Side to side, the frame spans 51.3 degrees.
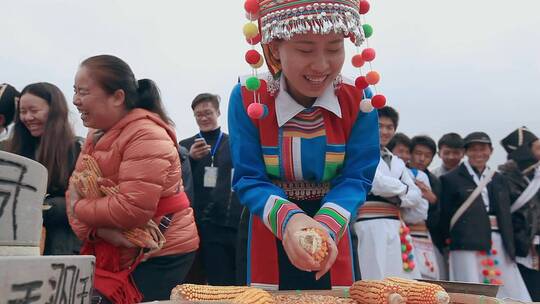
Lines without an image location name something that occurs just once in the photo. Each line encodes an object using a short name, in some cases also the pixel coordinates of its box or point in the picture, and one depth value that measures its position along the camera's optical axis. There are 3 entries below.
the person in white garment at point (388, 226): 4.71
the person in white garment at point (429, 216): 5.29
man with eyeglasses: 4.92
